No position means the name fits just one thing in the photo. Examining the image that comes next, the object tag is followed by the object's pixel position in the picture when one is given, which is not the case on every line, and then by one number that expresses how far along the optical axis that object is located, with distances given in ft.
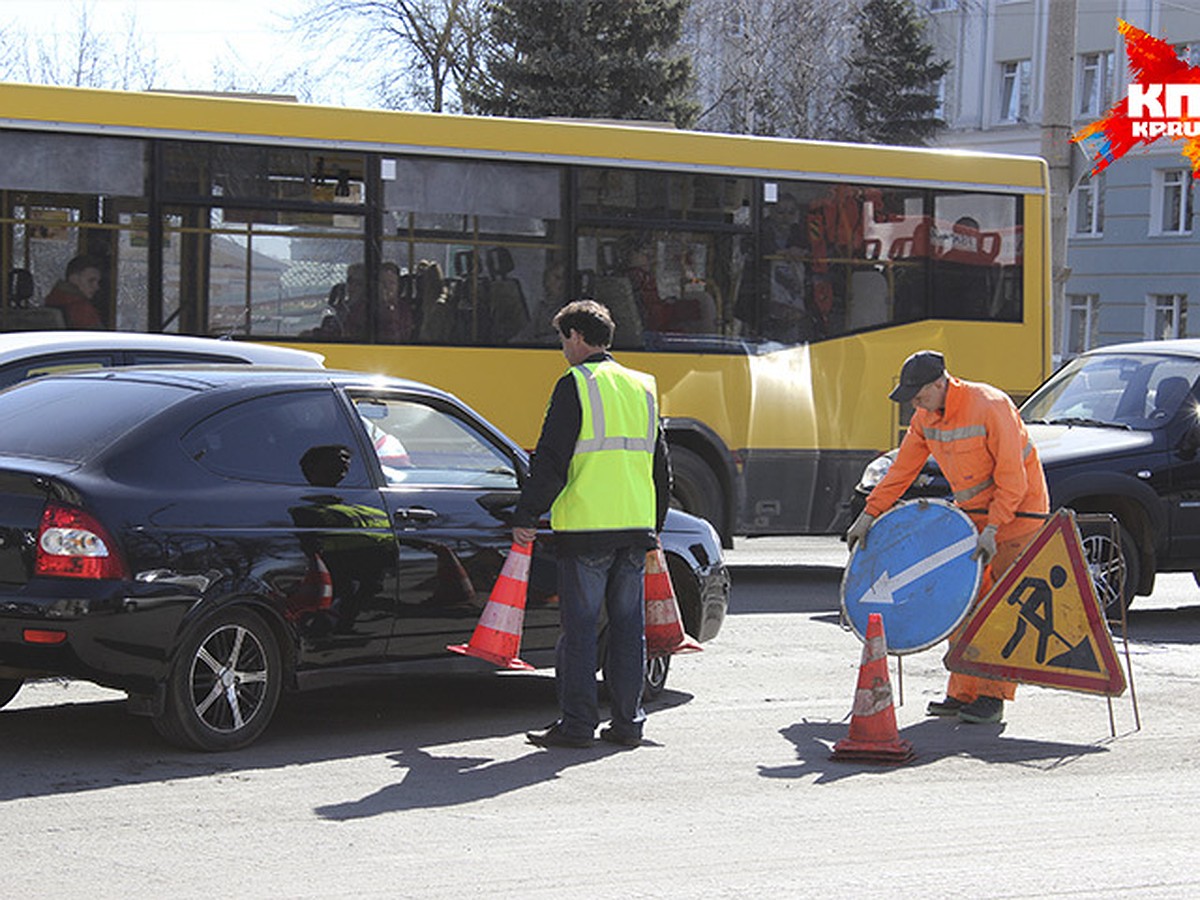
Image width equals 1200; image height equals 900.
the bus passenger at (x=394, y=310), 45.21
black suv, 42.98
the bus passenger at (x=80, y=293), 42.22
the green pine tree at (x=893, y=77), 144.36
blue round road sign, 28.76
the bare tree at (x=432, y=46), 127.03
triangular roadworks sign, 28.17
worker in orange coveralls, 29.19
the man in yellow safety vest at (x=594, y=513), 26.43
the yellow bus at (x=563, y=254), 42.70
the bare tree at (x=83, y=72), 133.90
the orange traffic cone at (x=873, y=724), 26.03
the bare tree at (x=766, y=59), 123.75
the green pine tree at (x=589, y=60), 107.76
